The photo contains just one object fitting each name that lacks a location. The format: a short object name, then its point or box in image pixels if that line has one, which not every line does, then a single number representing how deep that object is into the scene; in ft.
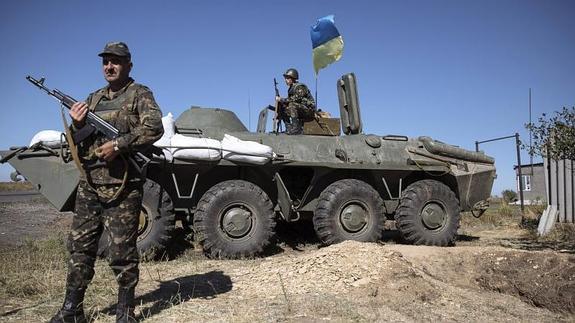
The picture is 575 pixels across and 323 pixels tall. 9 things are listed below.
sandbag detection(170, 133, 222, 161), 21.48
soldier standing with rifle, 11.71
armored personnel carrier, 21.27
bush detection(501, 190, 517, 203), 82.97
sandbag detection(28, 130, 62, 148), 20.52
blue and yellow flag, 32.32
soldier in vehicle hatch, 27.40
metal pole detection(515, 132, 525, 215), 36.05
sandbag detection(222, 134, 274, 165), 22.12
